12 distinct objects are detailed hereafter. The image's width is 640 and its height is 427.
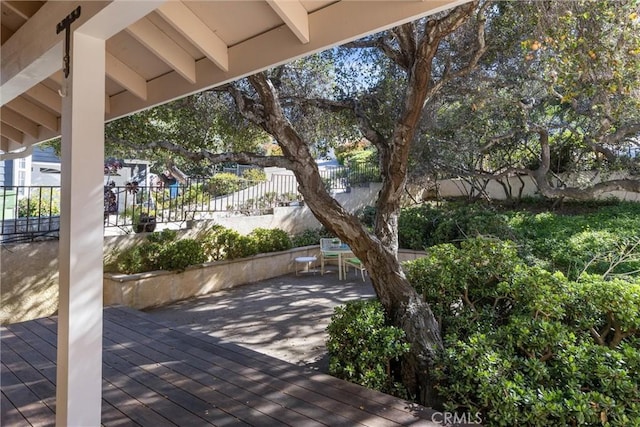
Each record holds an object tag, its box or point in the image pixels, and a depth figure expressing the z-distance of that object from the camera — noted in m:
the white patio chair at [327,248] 8.64
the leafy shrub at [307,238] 9.59
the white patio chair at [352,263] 8.14
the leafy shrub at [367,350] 3.20
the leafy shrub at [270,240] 8.33
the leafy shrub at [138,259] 6.01
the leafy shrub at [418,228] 9.34
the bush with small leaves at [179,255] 6.40
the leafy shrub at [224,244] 7.41
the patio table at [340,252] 8.36
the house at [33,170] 9.89
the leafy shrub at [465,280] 3.88
